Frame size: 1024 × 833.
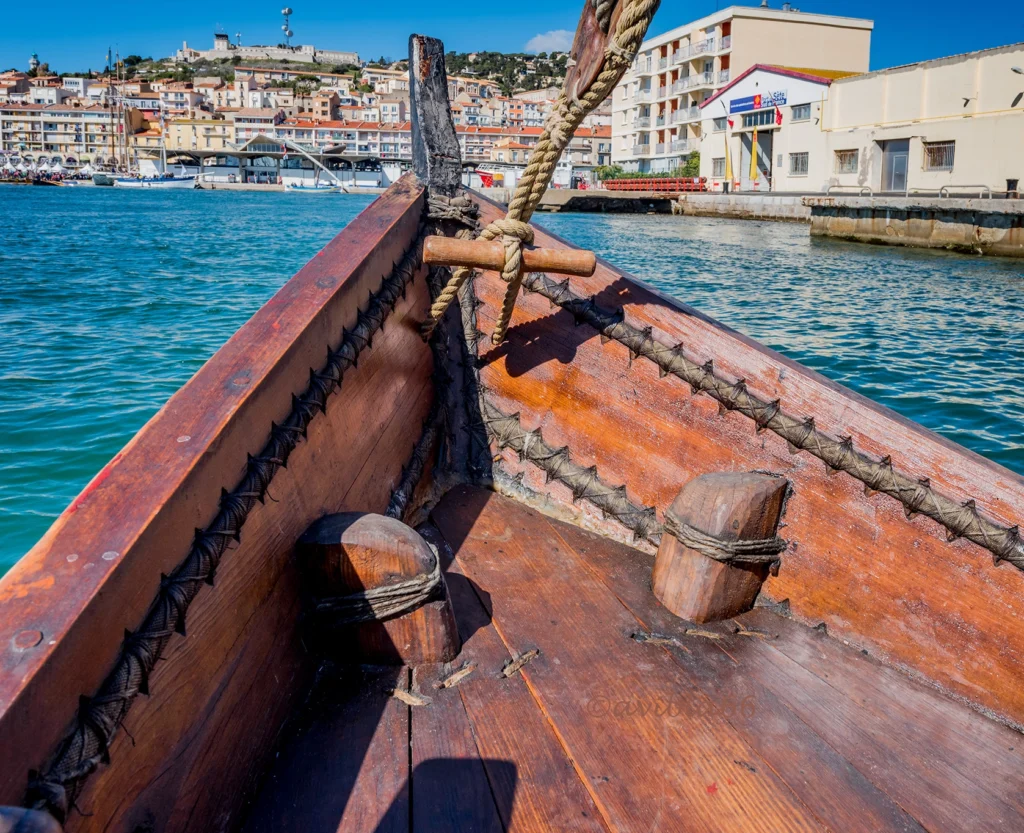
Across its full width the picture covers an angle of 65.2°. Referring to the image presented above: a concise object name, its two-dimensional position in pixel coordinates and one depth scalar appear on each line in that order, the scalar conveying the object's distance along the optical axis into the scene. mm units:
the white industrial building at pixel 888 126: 25094
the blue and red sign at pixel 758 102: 35281
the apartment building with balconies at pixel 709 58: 43938
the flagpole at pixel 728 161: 39750
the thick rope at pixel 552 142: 1835
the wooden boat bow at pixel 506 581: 1061
